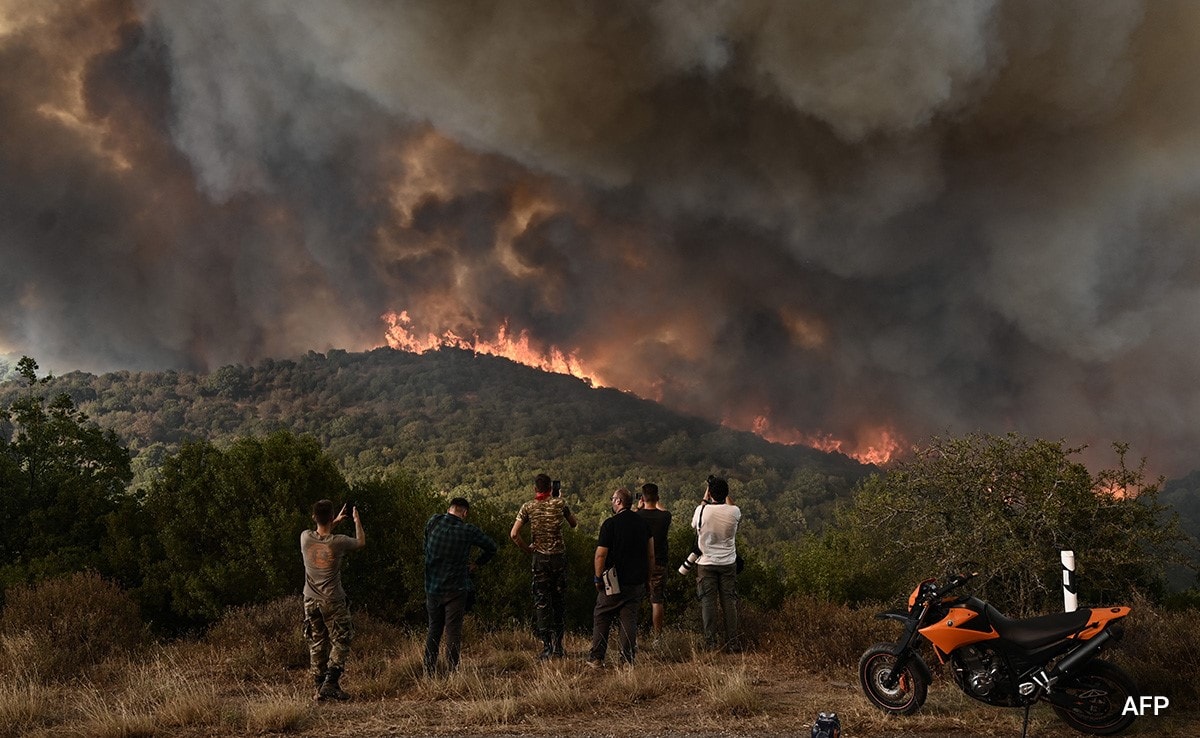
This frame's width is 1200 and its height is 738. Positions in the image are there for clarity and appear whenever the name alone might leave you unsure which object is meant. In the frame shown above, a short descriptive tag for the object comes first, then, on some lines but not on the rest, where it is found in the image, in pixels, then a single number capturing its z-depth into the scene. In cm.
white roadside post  657
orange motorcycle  626
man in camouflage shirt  1021
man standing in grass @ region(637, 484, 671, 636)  1069
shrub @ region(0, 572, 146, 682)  1082
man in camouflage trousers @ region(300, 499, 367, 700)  818
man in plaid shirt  930
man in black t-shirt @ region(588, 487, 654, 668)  948
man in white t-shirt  1023
